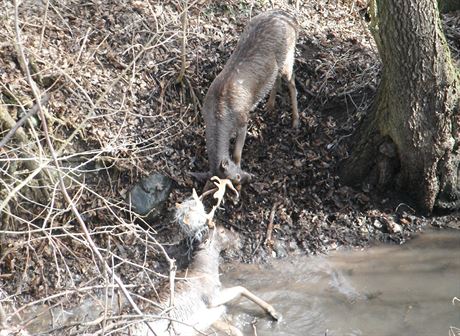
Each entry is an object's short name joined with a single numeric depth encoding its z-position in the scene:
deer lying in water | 6.42
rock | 8.09
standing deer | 8.09
